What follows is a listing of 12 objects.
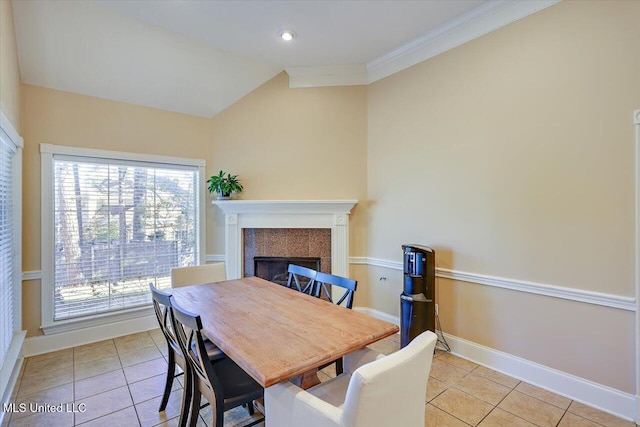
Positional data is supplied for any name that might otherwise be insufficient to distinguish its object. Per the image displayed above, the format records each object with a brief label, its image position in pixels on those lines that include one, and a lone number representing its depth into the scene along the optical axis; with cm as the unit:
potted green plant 383
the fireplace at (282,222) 371
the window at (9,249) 234
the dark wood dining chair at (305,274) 256
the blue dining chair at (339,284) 209
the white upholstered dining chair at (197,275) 283
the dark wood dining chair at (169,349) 176
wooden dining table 133
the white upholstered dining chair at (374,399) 107
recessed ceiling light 302
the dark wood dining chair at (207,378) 150
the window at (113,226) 311
